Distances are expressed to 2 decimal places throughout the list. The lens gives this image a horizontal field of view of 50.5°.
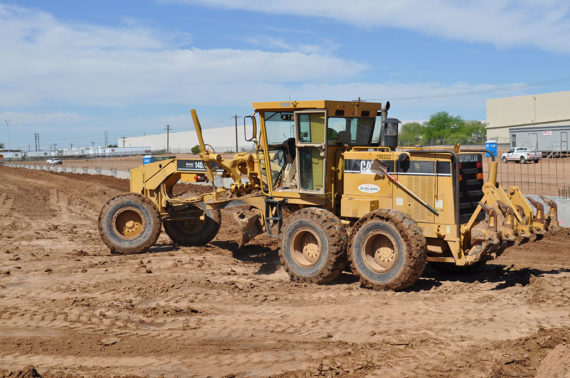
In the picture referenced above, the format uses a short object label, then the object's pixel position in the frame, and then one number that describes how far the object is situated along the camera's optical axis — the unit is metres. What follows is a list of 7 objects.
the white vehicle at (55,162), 75.50
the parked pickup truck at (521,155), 31.92
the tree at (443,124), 95.31
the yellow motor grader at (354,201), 8.59
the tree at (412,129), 101.68
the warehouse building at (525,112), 66.54
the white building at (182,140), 113.44
